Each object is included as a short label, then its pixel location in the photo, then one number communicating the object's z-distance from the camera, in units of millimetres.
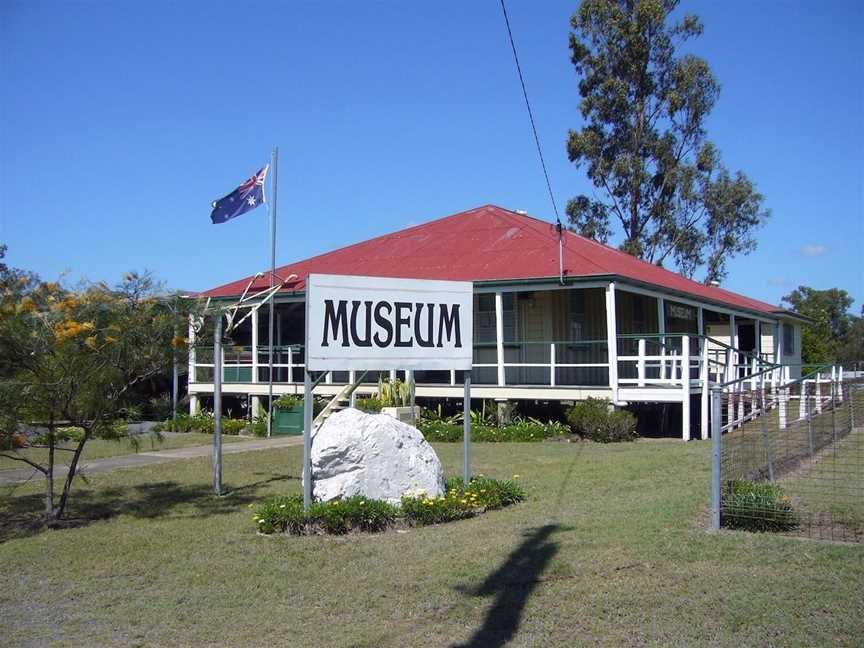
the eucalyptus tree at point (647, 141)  34781
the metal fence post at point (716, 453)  7492
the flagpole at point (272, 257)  18981
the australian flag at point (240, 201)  18891
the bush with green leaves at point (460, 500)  8719
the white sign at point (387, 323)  8922
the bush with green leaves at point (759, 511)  7602
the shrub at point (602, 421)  16156
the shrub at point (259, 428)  19297
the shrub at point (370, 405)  17469
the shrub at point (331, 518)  8336
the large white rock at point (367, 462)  9039
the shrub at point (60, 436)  9680
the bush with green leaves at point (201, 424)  20047
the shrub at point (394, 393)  17875
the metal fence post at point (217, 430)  10867
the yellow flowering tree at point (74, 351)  8789
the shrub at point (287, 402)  19344
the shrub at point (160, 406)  9539
